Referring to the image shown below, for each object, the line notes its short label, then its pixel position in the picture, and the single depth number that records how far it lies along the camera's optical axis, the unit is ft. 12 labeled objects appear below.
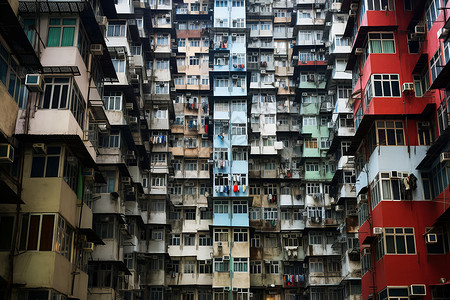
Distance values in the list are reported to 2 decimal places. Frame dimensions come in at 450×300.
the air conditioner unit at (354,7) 95.09
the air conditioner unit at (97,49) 79.41
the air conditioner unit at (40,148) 66.39
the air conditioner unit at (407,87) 83.35
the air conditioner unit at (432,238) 75.05
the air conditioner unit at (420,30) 82.99
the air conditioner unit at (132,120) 115.78
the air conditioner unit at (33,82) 64.54
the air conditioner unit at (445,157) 71.75
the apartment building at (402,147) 76.38
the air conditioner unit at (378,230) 79.87
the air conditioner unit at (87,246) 76.23
